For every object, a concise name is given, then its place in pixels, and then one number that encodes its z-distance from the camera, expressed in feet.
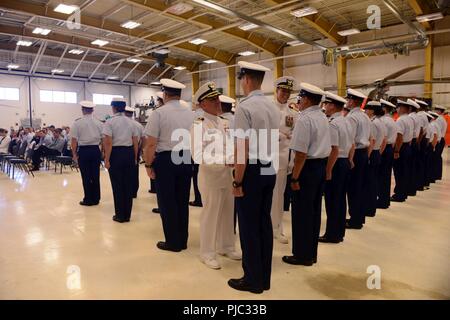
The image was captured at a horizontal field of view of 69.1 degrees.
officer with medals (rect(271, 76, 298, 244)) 11.50
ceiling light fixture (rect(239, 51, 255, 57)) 50.49
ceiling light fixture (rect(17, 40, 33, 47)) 44.55
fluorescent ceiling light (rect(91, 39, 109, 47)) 42.57
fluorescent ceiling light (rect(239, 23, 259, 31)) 34.53
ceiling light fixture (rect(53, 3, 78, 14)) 31.25
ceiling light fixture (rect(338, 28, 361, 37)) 36.58
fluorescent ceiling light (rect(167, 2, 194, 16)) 30.81
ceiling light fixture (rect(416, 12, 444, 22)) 29.14
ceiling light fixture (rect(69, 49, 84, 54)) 51.24
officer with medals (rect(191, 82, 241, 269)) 9.39
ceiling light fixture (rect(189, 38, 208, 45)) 42.62
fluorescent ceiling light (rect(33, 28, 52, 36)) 37.92
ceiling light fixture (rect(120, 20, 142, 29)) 37.14
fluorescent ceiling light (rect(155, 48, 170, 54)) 46.02
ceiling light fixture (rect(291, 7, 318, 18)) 30.32
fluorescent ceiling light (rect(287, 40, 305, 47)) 43.52
